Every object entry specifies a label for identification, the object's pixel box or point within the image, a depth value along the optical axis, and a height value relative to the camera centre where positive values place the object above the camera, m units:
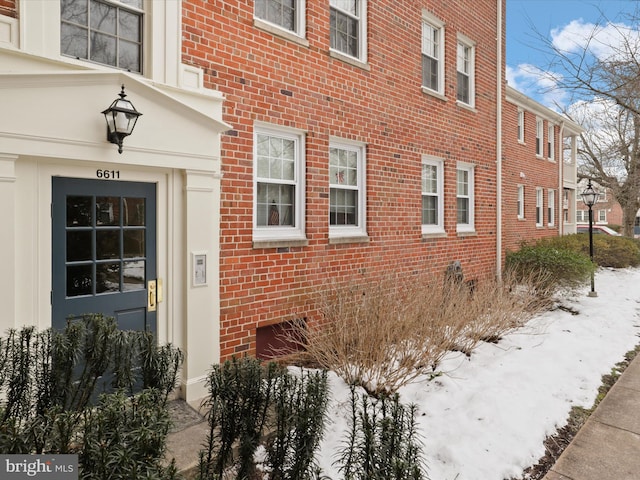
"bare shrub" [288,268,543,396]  4.68 -1.16
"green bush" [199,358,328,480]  2.58 -1.18
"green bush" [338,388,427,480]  2.11 -1.19
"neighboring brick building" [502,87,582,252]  14.25 +2.64
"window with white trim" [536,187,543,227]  16.56 +1.22
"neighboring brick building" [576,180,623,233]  51.30 +2.79
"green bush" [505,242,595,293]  9.38 -0.72
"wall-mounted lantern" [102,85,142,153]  3.81 +1.09
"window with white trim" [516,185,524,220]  15.26 +1.28
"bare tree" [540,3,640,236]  7.03 +2.91
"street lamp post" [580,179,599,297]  12.21 +1.21
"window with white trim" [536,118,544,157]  16.84 +4.13
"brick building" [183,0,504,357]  5.32 +1.57
